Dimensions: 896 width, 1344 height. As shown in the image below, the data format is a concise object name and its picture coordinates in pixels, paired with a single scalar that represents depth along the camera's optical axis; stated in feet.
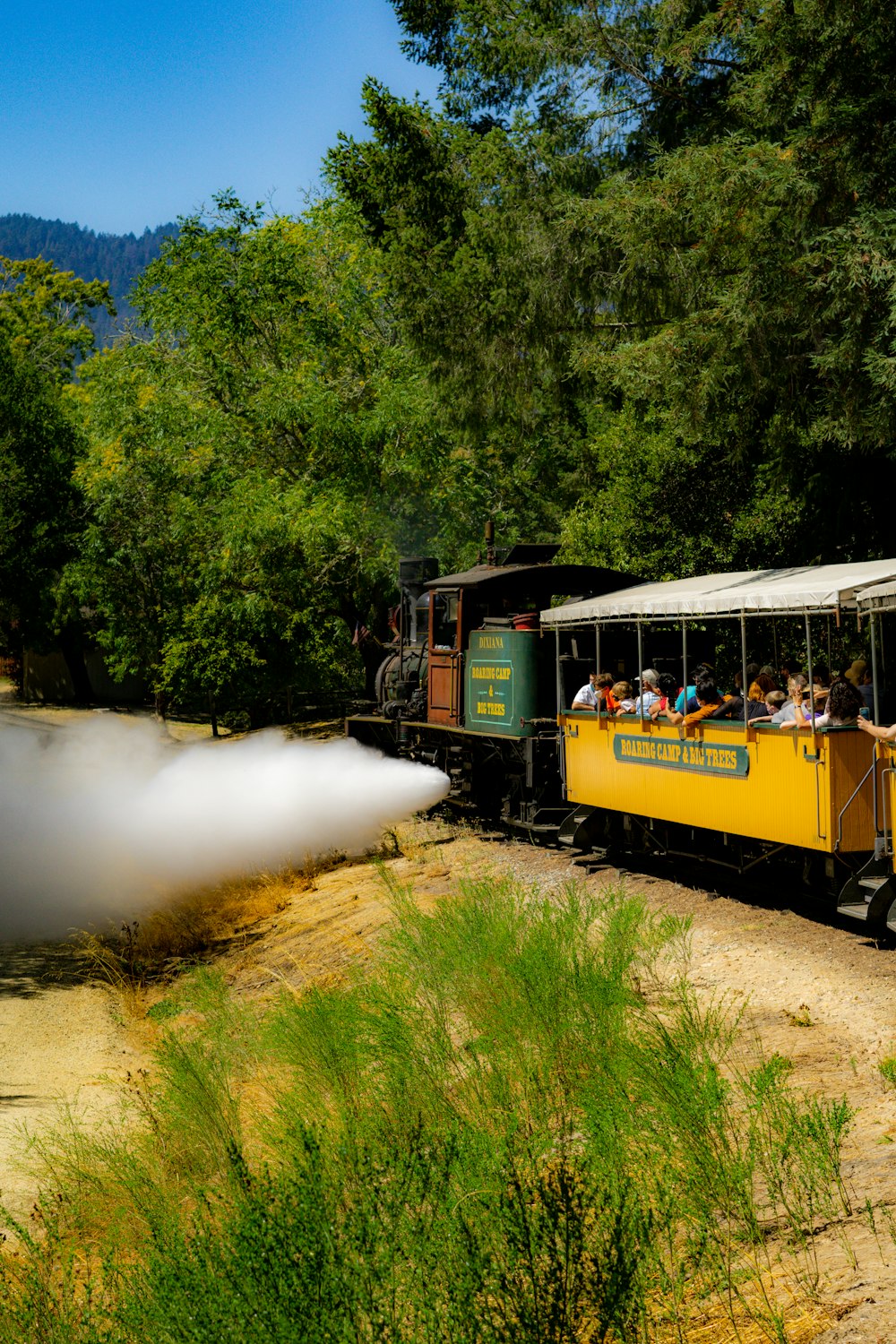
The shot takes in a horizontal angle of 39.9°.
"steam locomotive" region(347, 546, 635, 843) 49.98
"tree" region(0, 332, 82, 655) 123.13
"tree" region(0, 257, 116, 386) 159.94
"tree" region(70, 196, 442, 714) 86.33
